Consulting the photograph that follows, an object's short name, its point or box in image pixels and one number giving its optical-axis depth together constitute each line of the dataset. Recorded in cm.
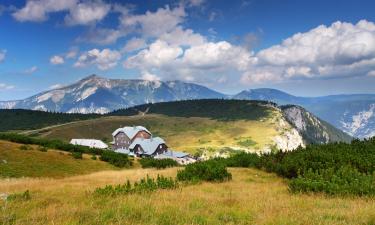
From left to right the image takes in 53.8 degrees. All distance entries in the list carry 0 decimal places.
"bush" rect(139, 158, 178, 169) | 4669
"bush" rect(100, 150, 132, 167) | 4811
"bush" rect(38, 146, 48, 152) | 4421
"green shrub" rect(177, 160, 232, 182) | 1984
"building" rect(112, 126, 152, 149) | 17388
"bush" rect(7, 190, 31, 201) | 1213
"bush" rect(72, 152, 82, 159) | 4384
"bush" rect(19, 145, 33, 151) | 4223
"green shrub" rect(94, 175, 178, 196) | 1309
